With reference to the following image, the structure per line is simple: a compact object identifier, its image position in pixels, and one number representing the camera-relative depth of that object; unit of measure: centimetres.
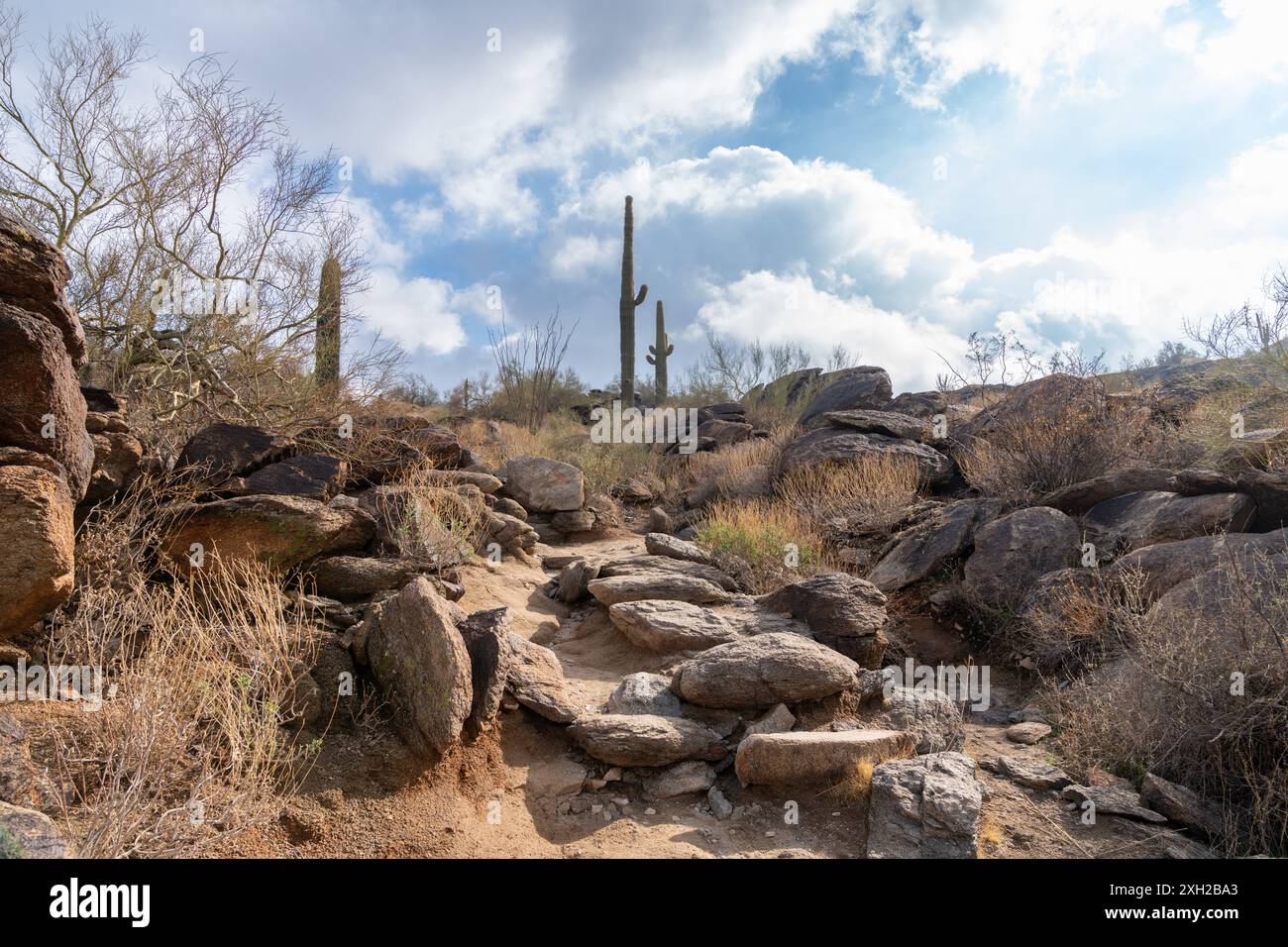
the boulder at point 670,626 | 623
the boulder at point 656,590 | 711
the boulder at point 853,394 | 1290
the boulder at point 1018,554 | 688
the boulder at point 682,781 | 447
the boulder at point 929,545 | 755
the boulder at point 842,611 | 606
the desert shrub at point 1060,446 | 835
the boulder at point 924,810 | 373
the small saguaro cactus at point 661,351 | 2155
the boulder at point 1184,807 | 375
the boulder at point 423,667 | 427
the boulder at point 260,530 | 502
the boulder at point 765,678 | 508
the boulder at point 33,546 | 358
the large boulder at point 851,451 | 1002
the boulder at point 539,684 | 488
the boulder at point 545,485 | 1036
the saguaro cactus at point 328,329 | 909
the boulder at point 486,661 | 456
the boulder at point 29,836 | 260
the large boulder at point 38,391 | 379
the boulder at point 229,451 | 568
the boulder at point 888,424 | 1096
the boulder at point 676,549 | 820
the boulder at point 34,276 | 393
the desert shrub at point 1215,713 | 378
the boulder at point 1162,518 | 642
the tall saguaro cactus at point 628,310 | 1859
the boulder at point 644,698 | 518
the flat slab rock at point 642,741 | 457
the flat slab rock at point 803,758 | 434
